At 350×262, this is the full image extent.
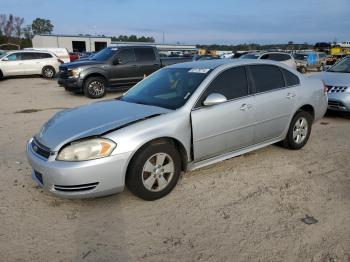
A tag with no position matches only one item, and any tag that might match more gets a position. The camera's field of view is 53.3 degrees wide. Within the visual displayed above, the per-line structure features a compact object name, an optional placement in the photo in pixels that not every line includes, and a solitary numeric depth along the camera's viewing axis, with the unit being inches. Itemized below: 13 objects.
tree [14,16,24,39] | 3485.0
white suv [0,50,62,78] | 744.3
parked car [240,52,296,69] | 693.5
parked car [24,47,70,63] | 954.1
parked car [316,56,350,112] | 304.5
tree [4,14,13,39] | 3410.4
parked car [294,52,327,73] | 995.3
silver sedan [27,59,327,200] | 140.4
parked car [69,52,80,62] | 1261.1
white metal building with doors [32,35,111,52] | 2345.0
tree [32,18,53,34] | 4605.3
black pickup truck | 474.0
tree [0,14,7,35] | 3388.8
